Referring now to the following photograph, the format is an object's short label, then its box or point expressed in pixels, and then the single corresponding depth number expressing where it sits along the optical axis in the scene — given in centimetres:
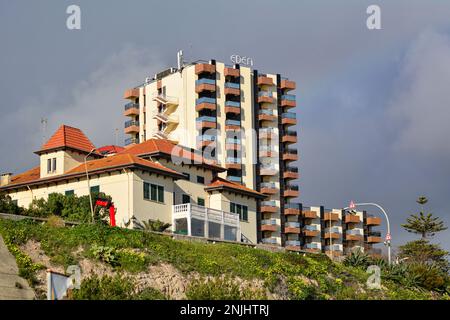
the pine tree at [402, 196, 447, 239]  11088
